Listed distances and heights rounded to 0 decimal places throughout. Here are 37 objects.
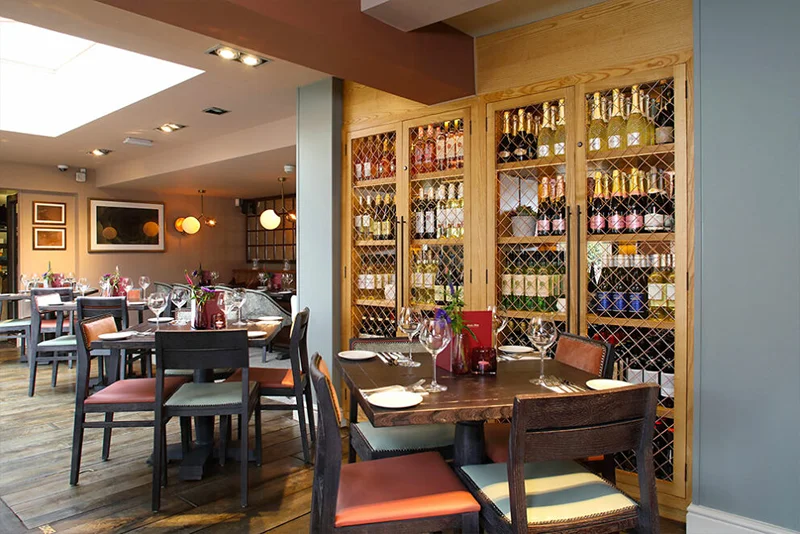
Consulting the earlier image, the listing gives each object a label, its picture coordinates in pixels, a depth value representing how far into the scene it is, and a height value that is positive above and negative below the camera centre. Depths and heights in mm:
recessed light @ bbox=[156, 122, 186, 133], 5676 +1453
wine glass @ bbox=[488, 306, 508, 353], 3323 -354
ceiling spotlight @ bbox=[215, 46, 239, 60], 3365 +1348
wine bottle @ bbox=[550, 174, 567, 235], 3088 +278
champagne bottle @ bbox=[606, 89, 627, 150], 2867 +732
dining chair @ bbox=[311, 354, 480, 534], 1596 -762
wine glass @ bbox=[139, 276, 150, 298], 5702 -243
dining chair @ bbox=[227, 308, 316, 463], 3281 -767
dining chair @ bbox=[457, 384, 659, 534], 1448 -559
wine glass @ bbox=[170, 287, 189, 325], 3740 -277
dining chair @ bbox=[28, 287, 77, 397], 5039 -804
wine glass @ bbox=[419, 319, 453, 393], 1965 -290
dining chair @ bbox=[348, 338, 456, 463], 2154 -768
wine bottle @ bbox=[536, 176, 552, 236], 3172 +294
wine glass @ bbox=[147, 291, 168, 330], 3633 -294
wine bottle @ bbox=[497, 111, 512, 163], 3332 +737
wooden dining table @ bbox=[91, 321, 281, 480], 2967 -757
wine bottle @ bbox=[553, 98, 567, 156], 3096 +736
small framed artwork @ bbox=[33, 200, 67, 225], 8328 +764
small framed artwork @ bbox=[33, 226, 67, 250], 8312 +352
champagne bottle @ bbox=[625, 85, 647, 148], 2816 +718
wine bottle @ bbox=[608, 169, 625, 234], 2879 +292
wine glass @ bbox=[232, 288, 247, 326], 3657 -284
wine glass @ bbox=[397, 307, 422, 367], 2260 -277
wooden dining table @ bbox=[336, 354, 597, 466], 1659 -480
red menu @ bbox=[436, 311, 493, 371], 2264 -311
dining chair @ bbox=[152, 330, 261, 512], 2699 -598
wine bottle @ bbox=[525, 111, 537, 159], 3234 +767
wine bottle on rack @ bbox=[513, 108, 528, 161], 3248 +744
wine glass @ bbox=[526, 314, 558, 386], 2148 -307
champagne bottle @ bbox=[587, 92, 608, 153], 2938 +726
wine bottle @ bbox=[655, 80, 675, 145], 2727 +739
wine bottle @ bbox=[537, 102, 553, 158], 3148 +739
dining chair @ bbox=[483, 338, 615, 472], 2131 -479
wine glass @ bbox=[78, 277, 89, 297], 6696 -331
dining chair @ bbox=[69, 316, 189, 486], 2885 -762
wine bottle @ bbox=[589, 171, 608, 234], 2938 +281
